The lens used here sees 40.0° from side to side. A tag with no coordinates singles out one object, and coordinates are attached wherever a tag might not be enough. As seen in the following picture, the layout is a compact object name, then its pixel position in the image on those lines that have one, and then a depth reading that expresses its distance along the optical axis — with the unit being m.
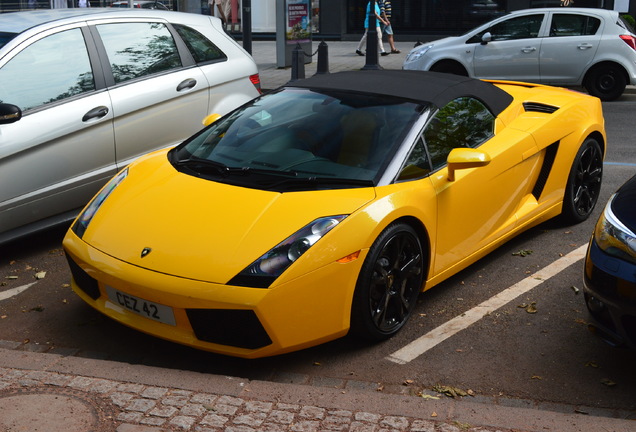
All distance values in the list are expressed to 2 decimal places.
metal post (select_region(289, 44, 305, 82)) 15.46
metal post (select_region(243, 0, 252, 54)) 16.70
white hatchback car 14.16
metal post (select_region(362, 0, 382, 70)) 16.73
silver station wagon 6.18
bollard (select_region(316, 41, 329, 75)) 16.17
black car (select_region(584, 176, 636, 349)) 4.18
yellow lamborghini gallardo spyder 4.40
